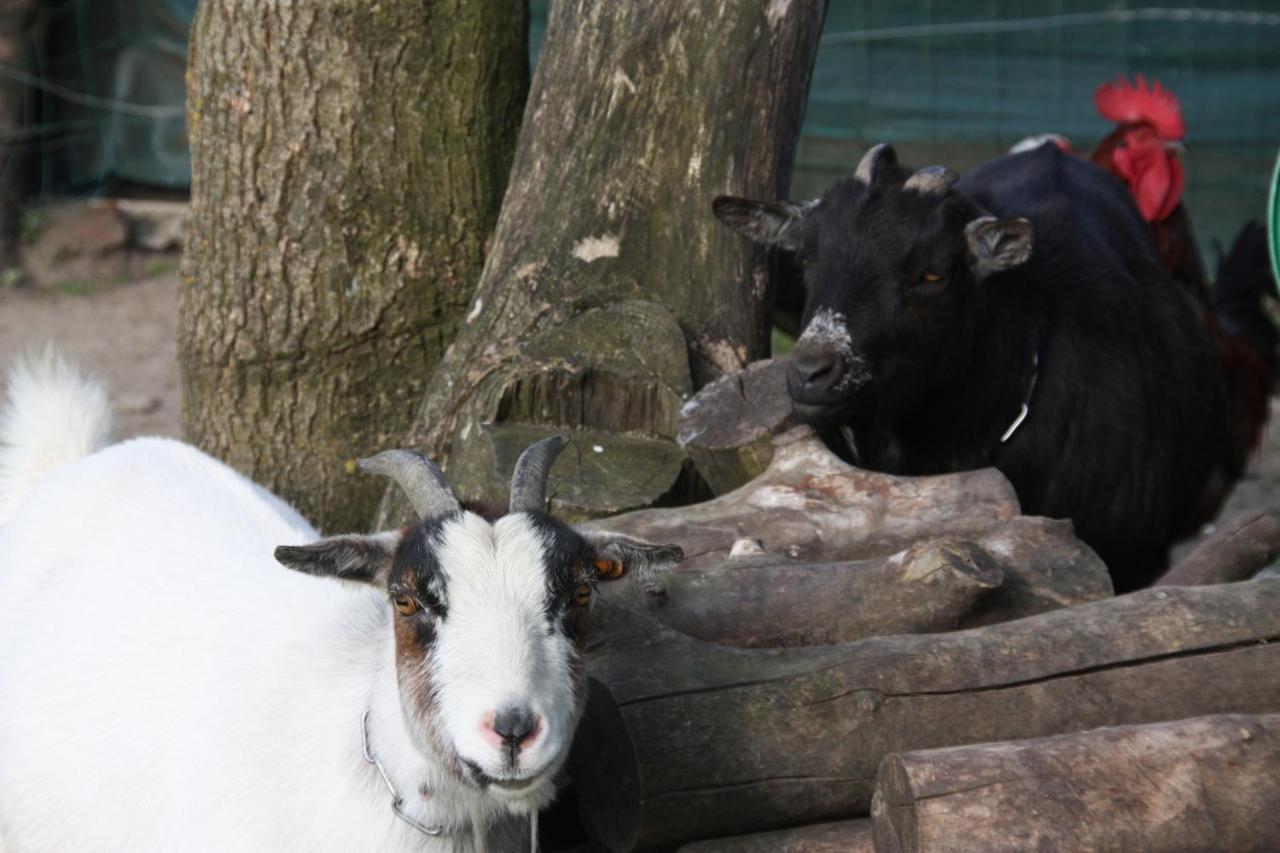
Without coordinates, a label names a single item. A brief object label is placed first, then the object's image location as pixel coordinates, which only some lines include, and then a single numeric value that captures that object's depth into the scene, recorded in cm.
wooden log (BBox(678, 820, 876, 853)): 604
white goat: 551
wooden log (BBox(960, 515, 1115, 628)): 712
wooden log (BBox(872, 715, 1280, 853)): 543
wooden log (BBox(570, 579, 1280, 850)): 610
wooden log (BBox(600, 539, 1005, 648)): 685
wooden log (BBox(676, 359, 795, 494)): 834
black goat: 870
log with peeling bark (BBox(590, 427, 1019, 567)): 771
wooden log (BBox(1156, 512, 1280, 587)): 767
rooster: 1282
